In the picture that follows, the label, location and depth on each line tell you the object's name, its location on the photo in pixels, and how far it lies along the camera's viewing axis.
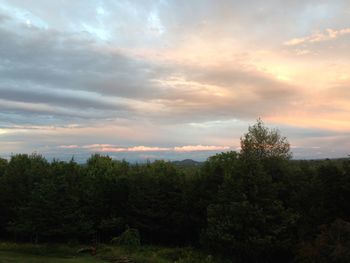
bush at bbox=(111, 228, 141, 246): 44.38
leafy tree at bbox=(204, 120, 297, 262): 40.53
